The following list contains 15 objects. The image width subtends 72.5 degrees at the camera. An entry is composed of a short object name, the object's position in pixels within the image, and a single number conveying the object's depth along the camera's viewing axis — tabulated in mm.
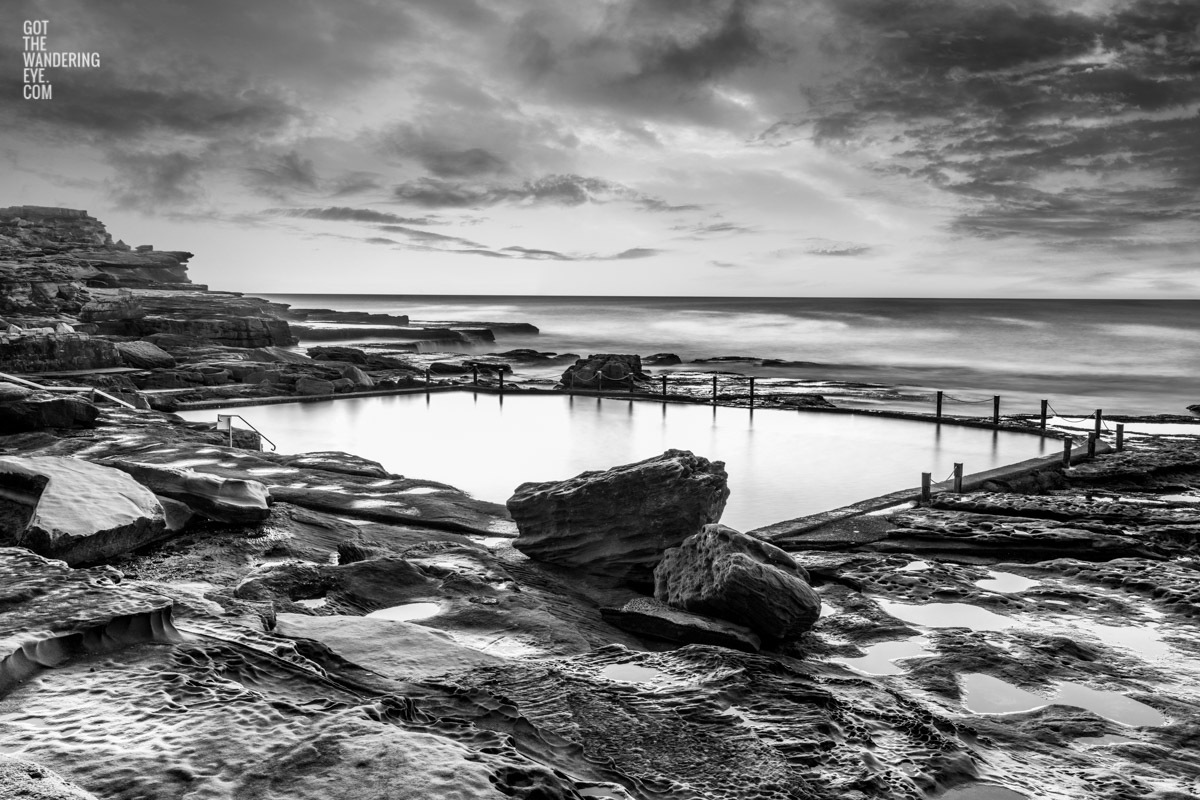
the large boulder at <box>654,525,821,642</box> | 4977
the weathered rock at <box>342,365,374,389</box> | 22641
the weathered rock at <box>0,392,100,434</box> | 9508
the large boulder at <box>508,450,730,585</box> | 6246
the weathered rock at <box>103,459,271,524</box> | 6387
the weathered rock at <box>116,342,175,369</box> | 22094
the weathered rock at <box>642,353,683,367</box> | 41438
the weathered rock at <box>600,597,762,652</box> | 4812
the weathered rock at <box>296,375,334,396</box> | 20125
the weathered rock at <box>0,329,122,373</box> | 19625
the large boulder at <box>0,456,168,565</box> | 4900
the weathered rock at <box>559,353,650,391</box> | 23078
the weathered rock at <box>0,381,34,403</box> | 9531
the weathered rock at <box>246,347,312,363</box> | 26047
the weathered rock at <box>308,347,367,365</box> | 30188
